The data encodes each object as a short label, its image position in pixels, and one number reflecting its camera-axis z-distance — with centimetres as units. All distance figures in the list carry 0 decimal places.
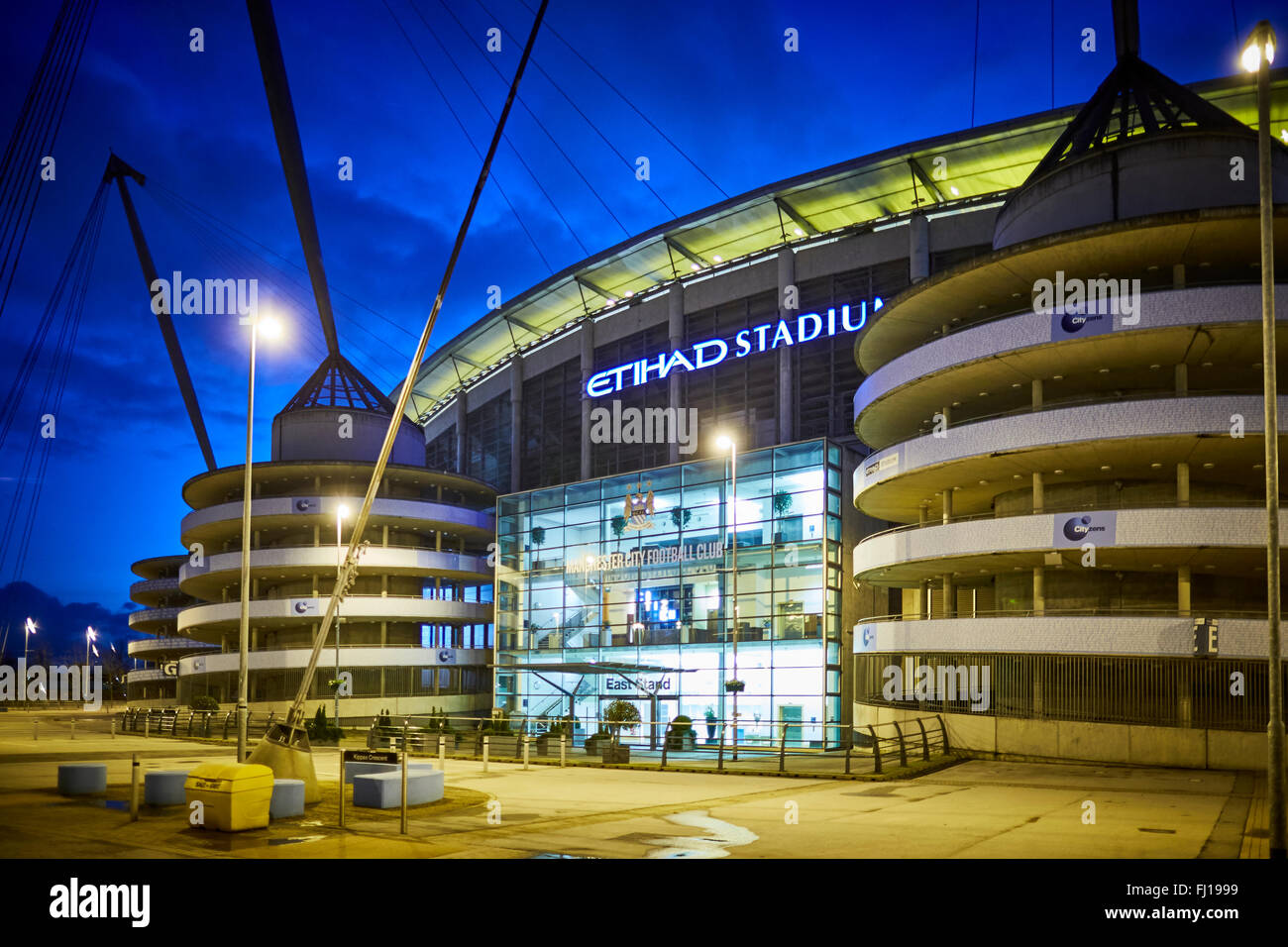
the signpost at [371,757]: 1806
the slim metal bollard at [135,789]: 1728
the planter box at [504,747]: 3575
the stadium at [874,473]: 3117
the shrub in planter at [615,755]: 3181
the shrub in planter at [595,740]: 3434
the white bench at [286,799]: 1739
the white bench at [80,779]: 2119
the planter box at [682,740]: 3430
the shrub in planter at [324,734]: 4425
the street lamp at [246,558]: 2312
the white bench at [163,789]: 1900
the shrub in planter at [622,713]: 4045
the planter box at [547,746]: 3425
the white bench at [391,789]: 1886
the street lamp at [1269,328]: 1405
